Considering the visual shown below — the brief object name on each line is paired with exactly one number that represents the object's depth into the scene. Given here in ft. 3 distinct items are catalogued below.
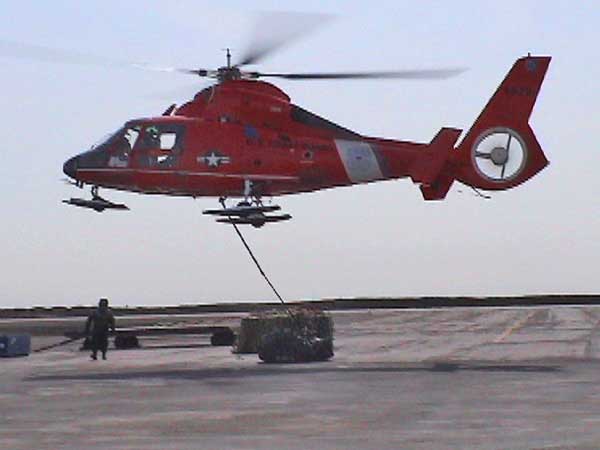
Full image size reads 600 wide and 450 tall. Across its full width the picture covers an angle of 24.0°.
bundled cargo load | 118.32
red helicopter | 128.98
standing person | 128.77
